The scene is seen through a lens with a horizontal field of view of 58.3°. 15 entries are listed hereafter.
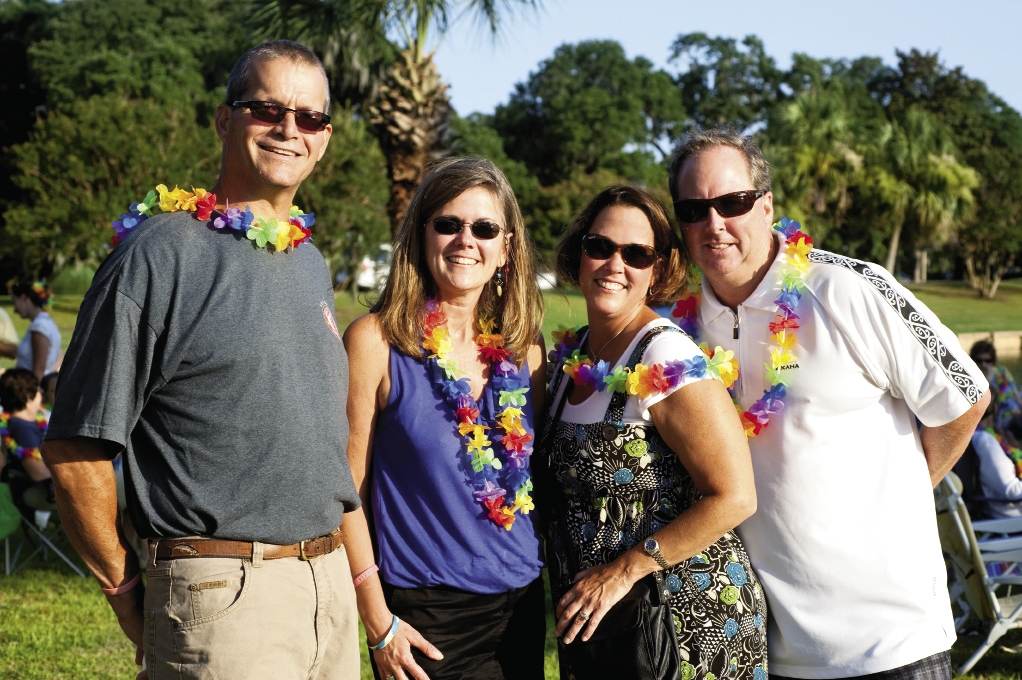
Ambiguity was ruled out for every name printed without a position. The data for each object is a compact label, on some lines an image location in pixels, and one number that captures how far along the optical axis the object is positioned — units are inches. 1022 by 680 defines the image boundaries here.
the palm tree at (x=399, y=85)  458.6
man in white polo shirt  102.5
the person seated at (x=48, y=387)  317.7
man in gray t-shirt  84.8
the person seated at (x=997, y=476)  228.1
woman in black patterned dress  99.0
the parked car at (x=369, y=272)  912.9
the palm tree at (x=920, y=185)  1289.4
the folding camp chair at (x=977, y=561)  188.9
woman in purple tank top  105.5
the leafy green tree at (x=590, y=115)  1851.6
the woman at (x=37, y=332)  327.9
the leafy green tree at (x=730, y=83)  2274.9
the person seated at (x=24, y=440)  262.7
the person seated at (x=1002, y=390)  326.3
